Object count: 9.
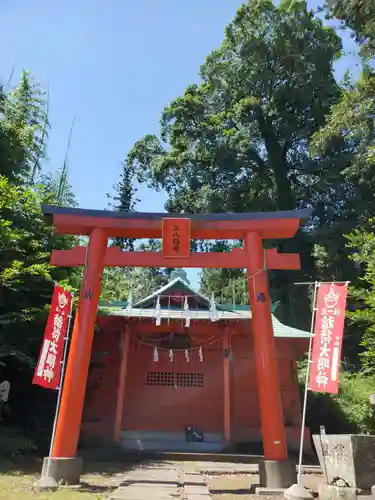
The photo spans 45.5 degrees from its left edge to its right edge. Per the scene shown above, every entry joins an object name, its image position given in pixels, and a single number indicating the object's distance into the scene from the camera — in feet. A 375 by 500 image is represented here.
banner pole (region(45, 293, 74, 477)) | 24.49
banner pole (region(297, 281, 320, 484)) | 24.74
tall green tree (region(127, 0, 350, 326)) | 79.61
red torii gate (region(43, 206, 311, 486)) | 27.14
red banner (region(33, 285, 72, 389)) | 25.76
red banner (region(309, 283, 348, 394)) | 23.82
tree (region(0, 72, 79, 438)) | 32.60
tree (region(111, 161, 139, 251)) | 118.11
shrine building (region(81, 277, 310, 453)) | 41.11
